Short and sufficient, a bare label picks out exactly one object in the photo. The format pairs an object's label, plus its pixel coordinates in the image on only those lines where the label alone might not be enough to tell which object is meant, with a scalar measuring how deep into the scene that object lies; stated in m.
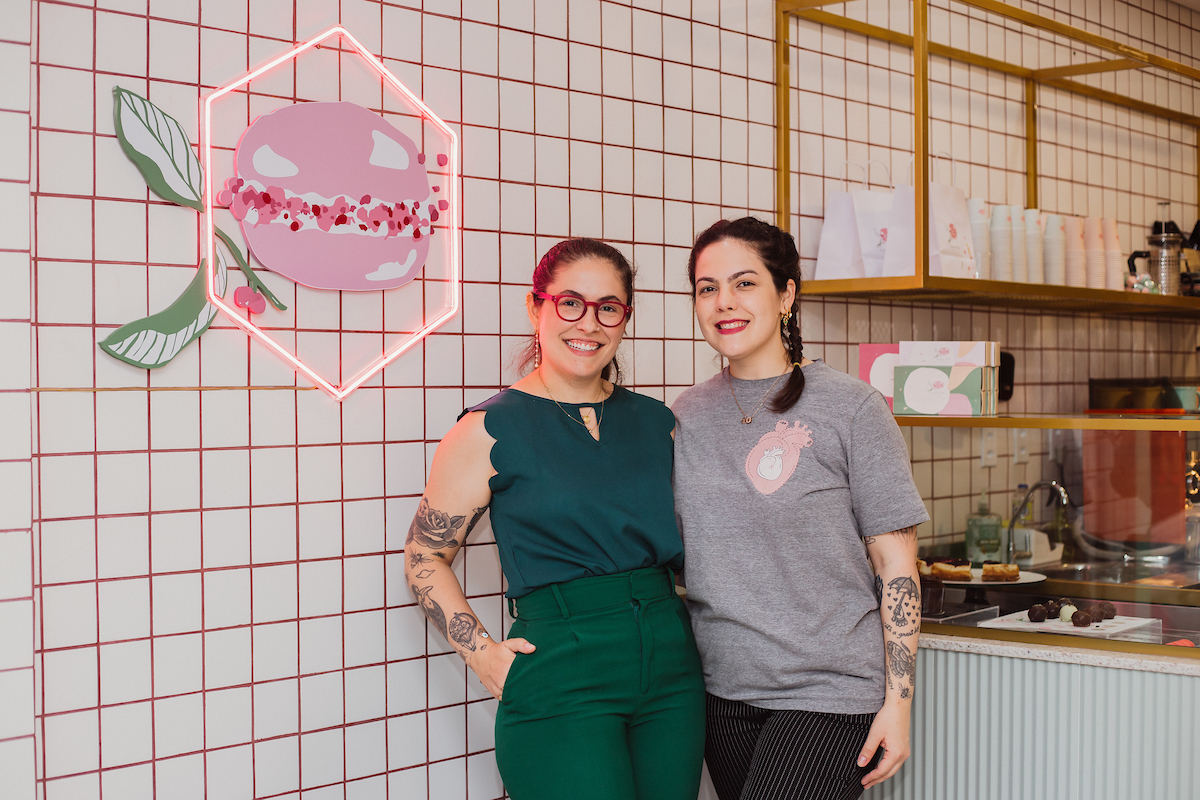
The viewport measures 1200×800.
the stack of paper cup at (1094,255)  3.34
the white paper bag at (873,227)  2.88
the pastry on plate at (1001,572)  2.63
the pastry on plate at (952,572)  2.65
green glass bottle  2.75
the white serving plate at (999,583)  2.58
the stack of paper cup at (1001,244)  3.06
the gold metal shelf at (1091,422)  2.27
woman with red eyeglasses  1.75
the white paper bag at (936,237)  2.76
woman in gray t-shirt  1.76
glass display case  2.29
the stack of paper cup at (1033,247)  3.16
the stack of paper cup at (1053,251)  3.22
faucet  2.65
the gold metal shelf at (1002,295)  2.74
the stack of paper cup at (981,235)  3.00
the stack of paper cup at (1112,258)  3.40
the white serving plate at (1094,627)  2.26
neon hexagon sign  2.02
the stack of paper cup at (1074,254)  3.28
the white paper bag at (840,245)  2.95
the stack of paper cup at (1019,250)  3.12
